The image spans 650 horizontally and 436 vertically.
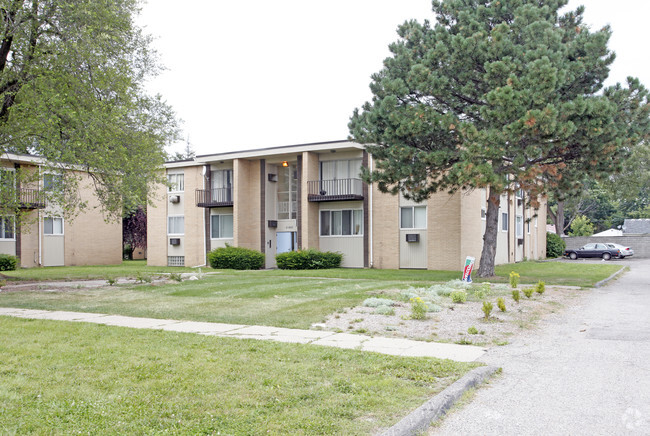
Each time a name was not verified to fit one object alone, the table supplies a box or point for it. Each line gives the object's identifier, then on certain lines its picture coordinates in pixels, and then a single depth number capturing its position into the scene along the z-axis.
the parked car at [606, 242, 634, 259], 43.41
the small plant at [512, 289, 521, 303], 11.96
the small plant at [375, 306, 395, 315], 10.67
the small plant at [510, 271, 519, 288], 14.27
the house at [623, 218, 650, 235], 59.09
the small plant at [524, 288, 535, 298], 12.77
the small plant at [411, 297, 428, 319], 10.02
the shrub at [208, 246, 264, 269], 29.44
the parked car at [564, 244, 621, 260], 43.16
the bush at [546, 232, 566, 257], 45.12
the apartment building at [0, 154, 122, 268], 32.22
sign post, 16.52
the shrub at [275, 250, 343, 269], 28.16
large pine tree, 16.83
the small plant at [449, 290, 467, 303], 12.23
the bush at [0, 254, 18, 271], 28.67
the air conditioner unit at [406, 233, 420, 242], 27.64
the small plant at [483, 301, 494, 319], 9.72
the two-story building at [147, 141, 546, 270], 27.72
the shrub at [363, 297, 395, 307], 11.72
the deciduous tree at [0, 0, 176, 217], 15.76
